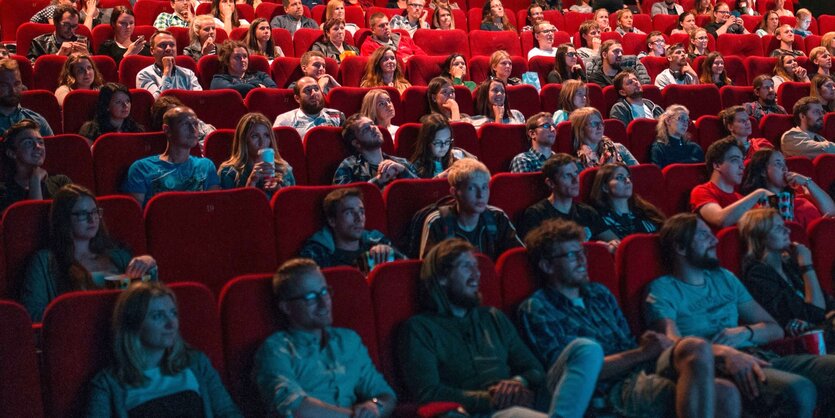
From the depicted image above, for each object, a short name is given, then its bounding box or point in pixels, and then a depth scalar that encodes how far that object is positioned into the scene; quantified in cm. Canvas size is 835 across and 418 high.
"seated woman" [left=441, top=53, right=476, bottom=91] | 768
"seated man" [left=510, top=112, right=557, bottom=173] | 605
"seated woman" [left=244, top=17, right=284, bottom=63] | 776
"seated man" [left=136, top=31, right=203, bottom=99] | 671
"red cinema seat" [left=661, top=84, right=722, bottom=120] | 782
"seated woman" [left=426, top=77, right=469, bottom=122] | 674
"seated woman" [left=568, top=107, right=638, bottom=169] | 626
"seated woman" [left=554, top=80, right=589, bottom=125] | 706
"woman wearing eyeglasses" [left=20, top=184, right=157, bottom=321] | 407
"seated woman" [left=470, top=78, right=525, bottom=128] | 698
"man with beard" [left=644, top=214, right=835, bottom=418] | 413
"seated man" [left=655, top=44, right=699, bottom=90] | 849
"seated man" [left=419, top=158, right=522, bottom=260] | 477
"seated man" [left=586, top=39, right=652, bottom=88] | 827
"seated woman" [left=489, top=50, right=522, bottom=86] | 779
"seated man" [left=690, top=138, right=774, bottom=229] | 571
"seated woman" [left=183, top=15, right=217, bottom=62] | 753
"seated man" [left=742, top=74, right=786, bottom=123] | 782
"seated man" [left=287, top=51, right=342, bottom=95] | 707
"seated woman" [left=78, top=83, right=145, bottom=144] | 571
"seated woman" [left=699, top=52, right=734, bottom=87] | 857
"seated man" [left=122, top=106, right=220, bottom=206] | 512
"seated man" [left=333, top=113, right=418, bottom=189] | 552
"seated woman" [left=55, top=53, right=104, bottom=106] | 628
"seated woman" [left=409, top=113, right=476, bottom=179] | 574
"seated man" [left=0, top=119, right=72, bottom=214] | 475
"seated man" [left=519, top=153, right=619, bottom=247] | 516
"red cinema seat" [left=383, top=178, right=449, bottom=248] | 496
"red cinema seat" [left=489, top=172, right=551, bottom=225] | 524
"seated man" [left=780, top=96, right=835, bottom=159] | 702
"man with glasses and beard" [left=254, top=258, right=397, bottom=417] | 365
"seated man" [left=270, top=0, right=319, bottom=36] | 877
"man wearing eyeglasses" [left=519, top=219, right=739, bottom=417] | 387
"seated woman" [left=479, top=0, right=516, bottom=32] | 999
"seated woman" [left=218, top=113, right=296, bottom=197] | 514
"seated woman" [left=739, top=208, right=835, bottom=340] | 473
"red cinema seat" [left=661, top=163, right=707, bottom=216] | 582
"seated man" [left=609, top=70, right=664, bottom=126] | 739
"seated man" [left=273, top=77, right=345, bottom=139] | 632
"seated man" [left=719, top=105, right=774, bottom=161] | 691
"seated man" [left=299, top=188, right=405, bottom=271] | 451
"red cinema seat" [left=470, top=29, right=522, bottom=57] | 913
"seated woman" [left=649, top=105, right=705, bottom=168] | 665
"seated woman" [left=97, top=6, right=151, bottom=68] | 735
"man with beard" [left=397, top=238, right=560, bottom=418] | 382
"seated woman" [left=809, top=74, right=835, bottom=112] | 786
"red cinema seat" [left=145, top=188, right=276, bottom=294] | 443
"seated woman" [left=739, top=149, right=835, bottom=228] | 579
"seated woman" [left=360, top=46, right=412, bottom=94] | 732
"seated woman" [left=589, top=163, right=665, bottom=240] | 538
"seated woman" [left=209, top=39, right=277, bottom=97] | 690
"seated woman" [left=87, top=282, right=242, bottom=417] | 346
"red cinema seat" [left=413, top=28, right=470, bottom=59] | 900
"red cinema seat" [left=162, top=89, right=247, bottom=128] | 623
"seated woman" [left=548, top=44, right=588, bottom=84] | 809
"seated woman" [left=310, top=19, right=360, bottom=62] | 816
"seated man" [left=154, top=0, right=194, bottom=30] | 844
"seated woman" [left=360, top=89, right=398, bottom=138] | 636
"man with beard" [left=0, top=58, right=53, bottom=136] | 558
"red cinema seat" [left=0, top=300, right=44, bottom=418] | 336
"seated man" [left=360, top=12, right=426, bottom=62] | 840
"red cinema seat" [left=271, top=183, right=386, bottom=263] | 465
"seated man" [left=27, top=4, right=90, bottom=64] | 721
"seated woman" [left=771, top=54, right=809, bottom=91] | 878
